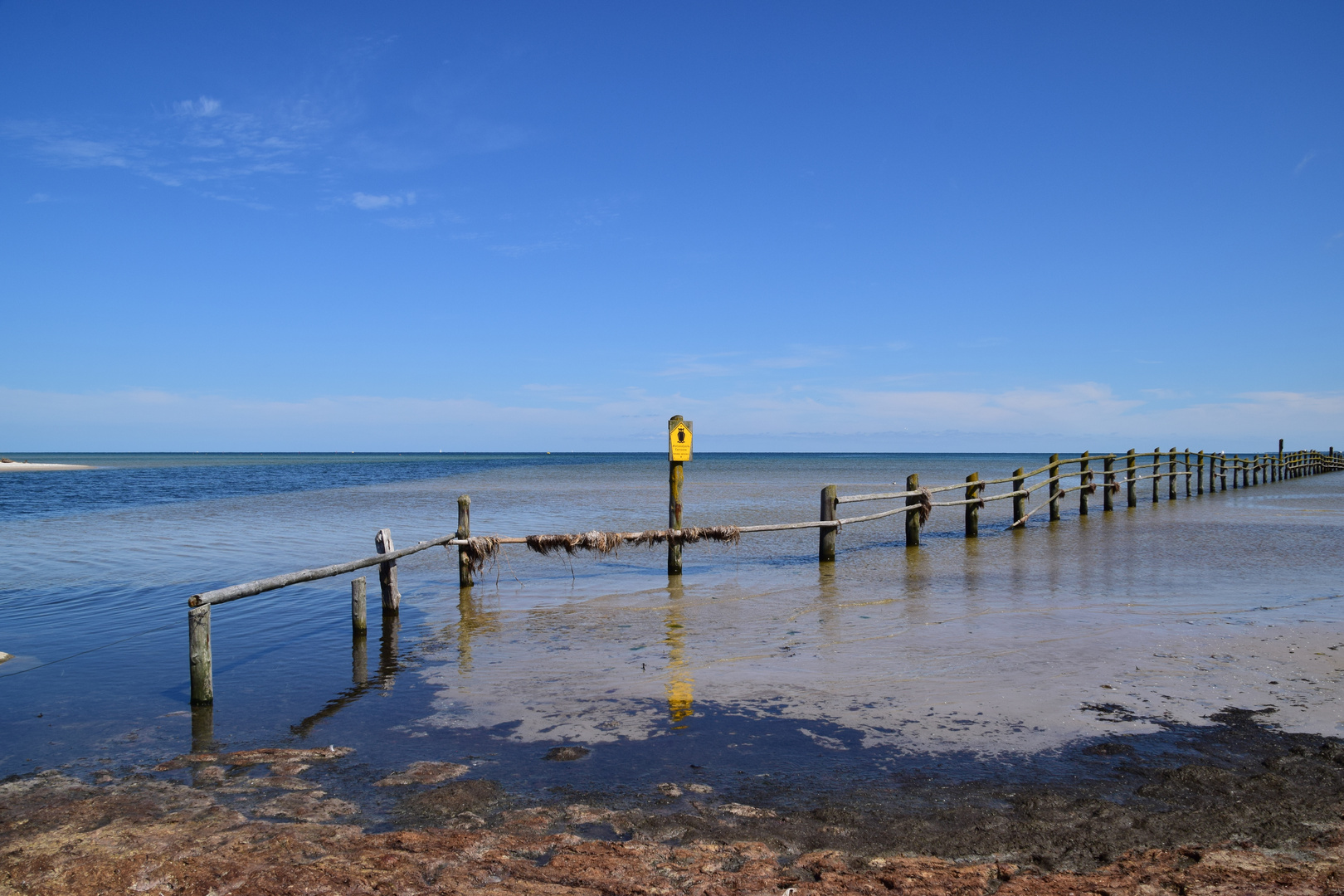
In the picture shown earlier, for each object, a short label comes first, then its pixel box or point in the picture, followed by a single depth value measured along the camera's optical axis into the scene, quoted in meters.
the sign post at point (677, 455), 10.49
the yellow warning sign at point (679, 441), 10.48
